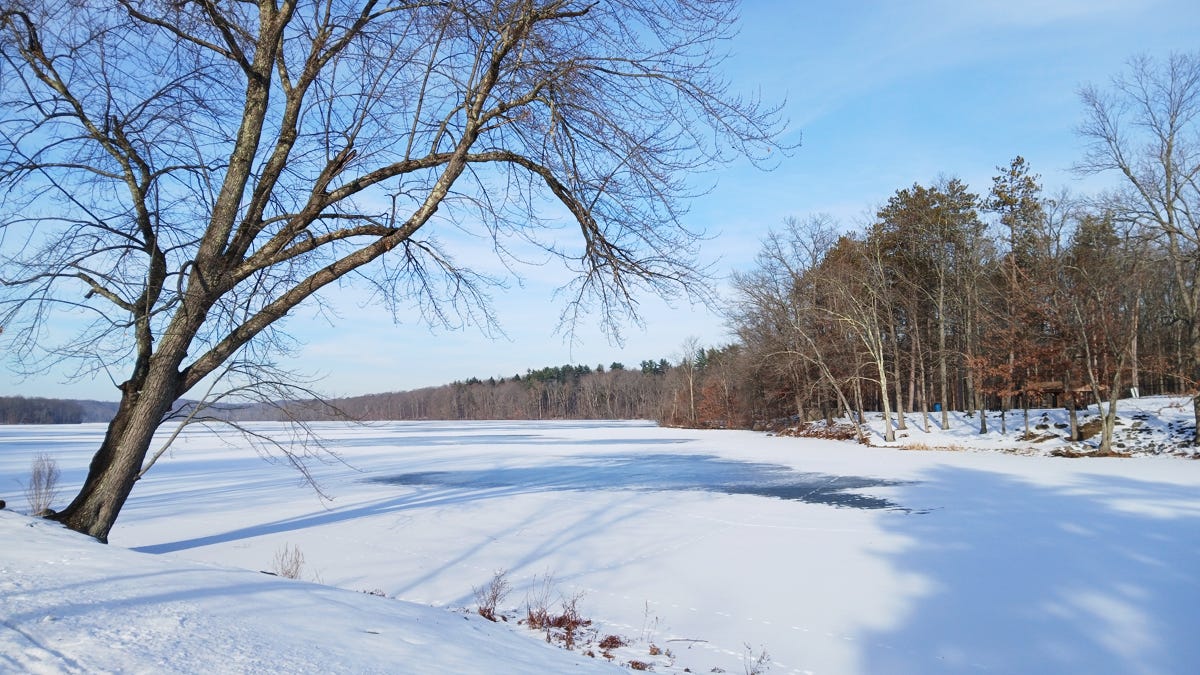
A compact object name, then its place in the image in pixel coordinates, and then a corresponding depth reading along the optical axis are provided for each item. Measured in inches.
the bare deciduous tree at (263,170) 227.5
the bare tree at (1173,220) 863.4
